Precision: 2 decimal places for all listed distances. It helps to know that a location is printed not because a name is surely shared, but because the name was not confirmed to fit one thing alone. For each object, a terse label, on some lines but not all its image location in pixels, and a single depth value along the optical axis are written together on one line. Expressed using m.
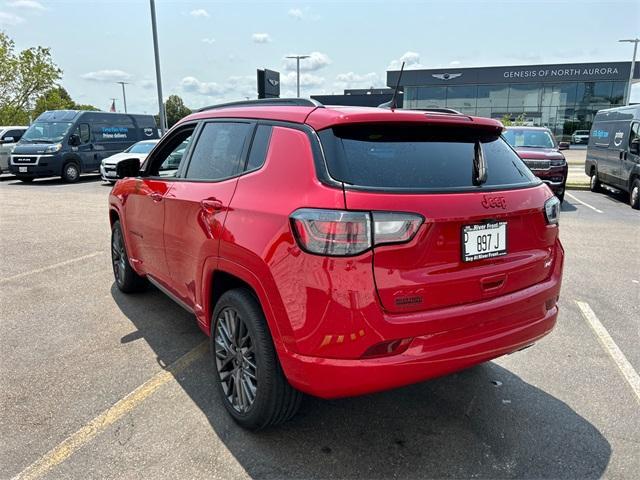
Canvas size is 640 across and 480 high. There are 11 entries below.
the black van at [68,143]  15.72
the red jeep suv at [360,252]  2.15
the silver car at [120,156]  14.74
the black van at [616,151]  11.38
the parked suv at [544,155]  10.97
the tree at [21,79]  30.17
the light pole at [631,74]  33.75
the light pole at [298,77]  36.56
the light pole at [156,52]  18.38
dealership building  41.66
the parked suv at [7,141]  17.91
